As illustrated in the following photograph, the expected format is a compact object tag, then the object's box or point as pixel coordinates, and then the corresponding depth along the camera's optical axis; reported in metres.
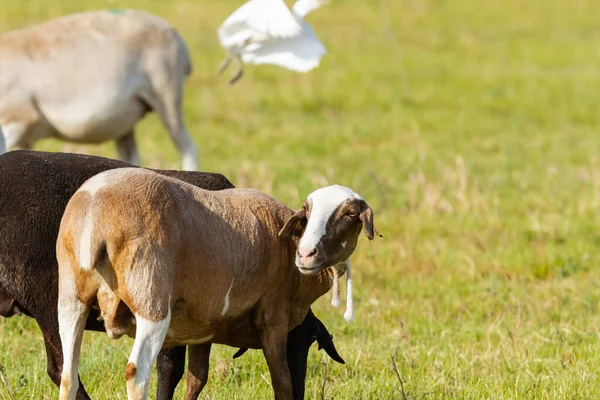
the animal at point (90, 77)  19.52
